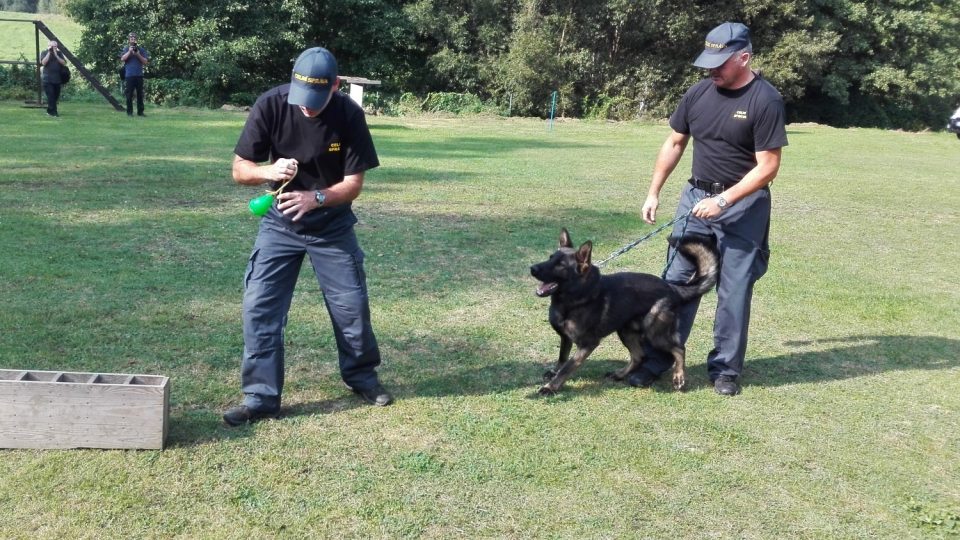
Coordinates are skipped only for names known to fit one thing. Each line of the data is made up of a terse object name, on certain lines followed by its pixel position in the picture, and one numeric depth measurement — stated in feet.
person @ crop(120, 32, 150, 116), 69.87
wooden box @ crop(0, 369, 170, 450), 12.53
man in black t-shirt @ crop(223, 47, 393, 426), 13.64
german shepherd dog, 16.55
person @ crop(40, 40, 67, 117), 69.10
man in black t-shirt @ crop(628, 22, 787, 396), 16.25
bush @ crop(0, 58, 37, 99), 87.21
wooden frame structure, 73.41
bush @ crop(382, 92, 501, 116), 109.50
